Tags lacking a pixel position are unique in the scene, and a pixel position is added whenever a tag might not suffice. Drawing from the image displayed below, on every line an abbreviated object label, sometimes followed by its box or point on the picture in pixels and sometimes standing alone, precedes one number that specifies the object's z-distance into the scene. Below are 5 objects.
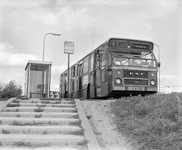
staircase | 6.51
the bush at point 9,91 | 13.62
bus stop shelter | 17.23
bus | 12.73
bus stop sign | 16.03
